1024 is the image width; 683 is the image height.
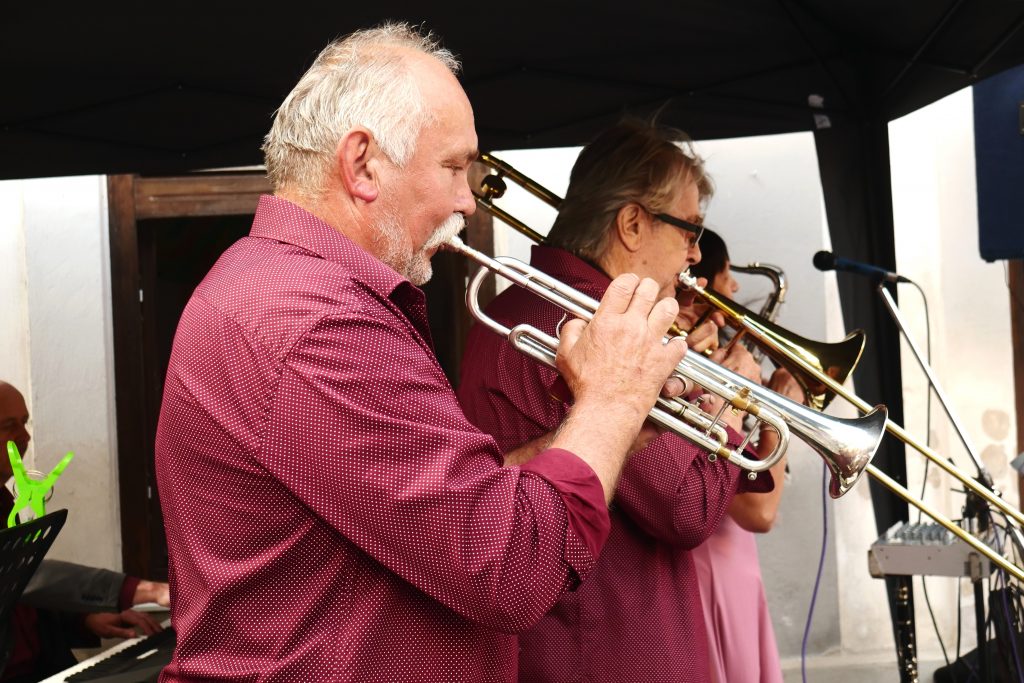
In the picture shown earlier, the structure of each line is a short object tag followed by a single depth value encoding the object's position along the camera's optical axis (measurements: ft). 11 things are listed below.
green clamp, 7.91
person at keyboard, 10.37
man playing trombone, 7.18
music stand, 6.68
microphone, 10.76
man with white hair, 4.35
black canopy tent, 10.21
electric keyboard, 8.43
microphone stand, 9.05
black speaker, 10.21
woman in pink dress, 9.21
